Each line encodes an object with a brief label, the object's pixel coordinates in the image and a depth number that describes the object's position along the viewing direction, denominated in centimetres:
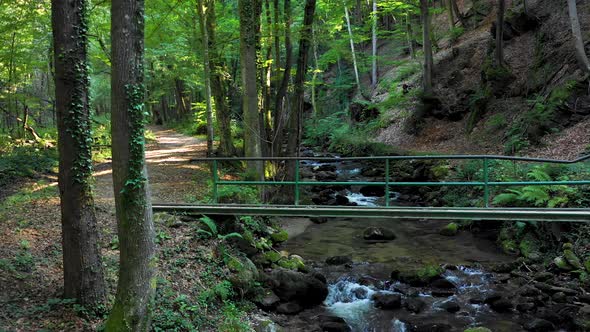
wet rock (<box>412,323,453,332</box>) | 768
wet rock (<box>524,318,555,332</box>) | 753
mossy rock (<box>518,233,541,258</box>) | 1037
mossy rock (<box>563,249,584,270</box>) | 911
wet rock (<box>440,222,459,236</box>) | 1295
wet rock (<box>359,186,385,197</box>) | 1839
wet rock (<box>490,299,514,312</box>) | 842
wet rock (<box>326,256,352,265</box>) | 1079
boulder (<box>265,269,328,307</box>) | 865
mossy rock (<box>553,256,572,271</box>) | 927
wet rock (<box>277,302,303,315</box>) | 822
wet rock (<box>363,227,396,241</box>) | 1285
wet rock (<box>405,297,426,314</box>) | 850
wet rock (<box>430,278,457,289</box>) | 943
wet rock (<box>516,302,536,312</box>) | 823
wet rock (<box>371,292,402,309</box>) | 869
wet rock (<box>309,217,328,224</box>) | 1475
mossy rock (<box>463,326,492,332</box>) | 724
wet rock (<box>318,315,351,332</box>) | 764
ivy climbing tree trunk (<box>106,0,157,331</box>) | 474
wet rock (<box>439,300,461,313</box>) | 852
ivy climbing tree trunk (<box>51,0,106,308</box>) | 547
